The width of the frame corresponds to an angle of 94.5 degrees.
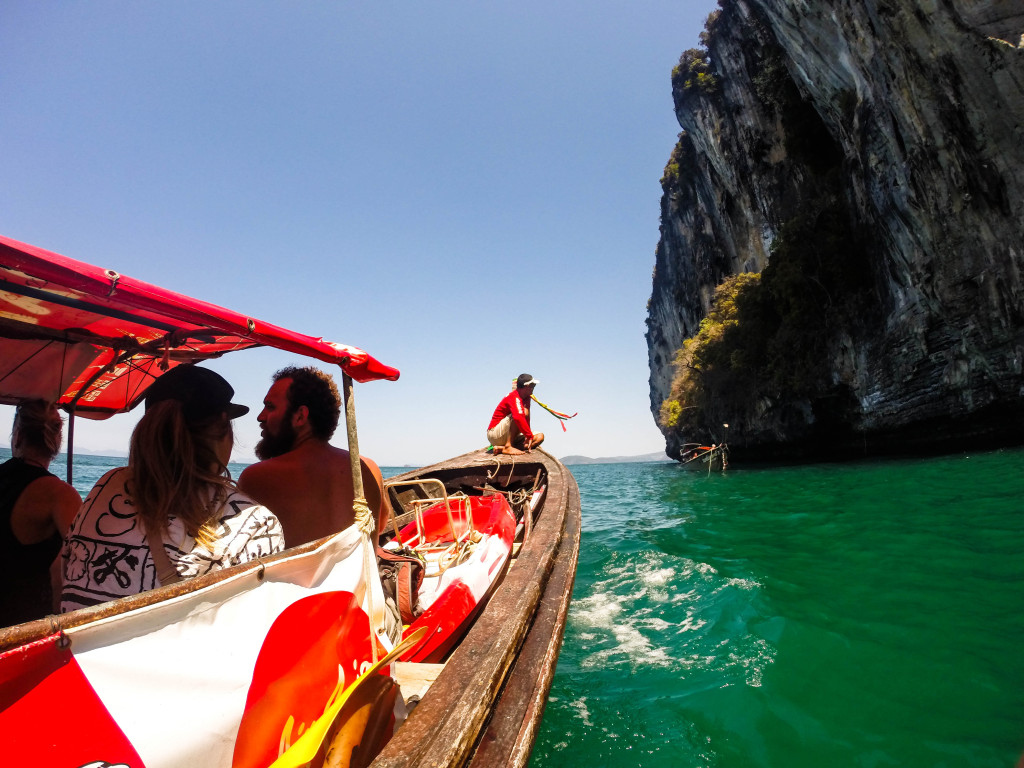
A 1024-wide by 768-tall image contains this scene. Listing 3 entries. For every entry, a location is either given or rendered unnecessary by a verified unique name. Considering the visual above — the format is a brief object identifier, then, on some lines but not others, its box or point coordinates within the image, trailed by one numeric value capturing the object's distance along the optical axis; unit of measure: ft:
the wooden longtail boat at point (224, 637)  3.02
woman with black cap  4.12
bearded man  6.63
